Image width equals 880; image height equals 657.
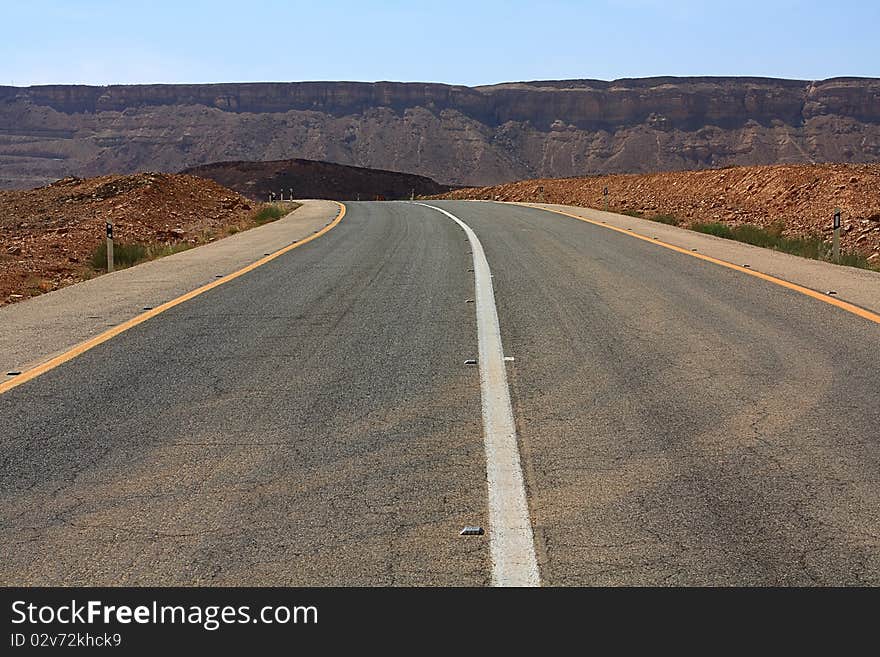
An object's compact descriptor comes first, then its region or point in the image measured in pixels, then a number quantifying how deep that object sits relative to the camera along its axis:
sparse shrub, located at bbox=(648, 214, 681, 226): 30.05
